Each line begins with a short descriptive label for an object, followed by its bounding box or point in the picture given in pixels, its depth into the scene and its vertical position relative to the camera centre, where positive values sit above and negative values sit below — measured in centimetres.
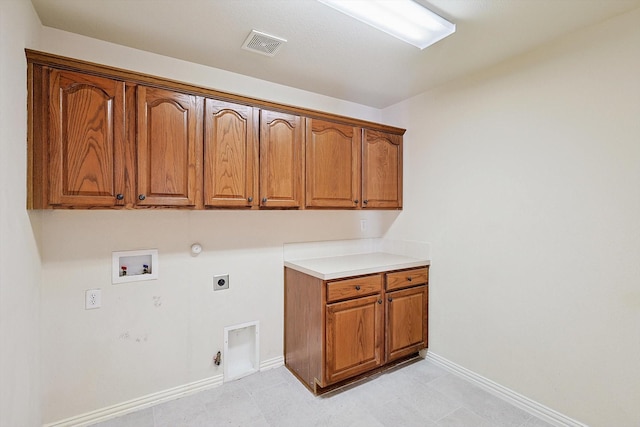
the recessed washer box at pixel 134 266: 198 -40
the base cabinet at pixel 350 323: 220 -93
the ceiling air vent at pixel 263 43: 188 +110
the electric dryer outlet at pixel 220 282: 234 -59
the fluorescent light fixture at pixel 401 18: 158 +109
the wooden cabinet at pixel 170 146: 157 +41
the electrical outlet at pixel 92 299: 190 -58
